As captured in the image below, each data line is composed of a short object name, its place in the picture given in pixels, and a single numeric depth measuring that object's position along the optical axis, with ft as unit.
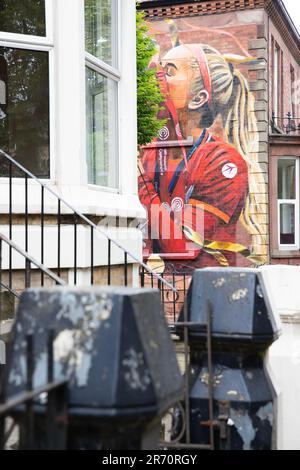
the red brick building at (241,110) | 53.31
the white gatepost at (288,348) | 12.36
